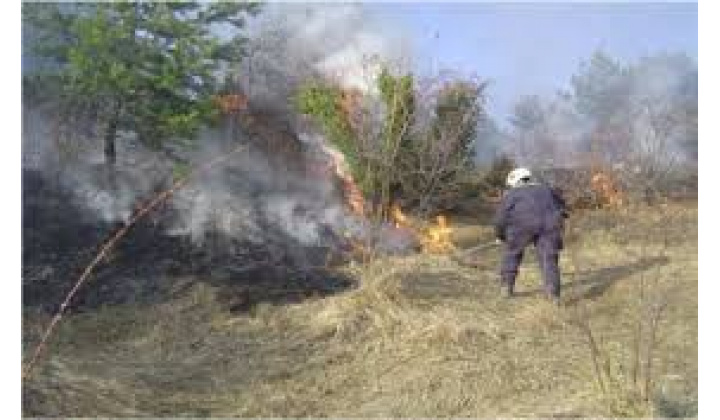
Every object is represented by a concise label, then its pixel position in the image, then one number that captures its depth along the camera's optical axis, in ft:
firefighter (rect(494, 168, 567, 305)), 31.71
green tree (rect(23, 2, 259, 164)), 44.14
